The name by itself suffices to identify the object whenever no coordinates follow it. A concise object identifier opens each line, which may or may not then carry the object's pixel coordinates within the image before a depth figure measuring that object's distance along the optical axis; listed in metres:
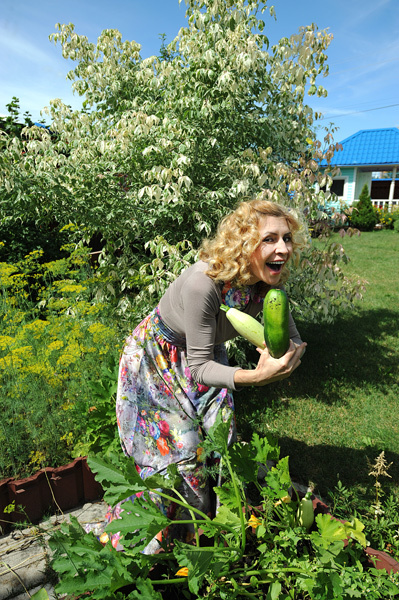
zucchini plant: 1.12
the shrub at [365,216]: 16.66
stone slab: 1.78
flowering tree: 3.33
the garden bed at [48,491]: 2.06
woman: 1.64
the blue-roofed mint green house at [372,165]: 20.53
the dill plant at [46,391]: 2.25
